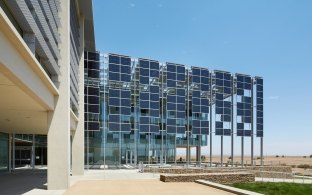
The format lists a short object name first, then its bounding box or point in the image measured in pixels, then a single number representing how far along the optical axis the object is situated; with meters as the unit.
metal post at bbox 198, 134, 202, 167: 30.00
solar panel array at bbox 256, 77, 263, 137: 31.31
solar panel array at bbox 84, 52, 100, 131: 25.27
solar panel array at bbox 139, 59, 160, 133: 26.65
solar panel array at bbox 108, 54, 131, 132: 25.66
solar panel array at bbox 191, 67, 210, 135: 28.69
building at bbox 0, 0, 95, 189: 7.25
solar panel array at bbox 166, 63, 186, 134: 27.69
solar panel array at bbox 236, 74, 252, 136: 30.68
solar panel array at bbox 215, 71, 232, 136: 29.57
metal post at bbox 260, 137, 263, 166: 30.76
